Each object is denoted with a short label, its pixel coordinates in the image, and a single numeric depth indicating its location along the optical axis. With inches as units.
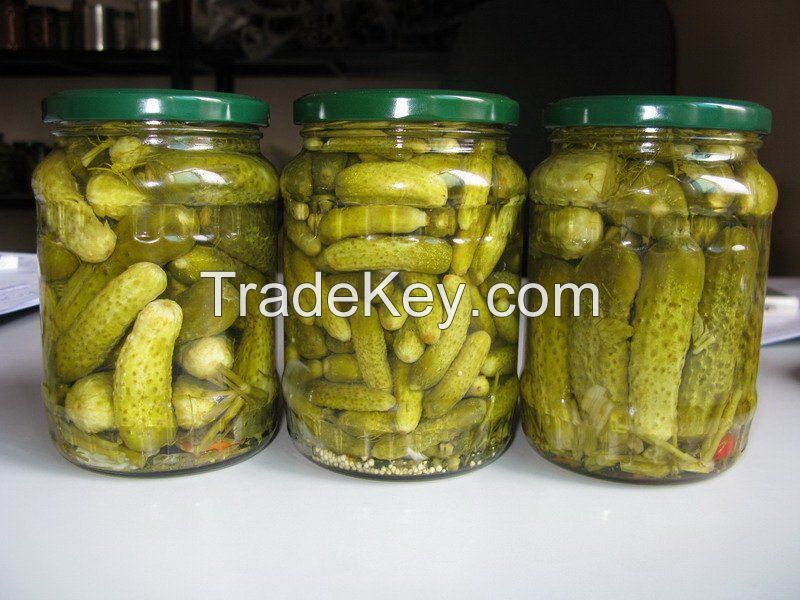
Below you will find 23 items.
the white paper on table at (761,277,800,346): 41.6
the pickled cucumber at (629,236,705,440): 22.8
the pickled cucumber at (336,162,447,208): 22.9
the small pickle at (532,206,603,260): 23.4
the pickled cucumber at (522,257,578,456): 24.9
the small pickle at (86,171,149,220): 22.9
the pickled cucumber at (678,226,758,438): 23.3
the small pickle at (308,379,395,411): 24.0
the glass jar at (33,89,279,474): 23.1
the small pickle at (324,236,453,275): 23.1
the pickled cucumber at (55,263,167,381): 23.1
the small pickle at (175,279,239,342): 23.9
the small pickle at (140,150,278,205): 23.1
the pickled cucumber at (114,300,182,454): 23.3
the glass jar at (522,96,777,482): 22.7
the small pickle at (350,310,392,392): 23.8
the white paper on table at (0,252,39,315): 43.8
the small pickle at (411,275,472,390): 23.8
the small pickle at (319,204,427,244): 23.1
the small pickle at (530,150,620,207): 23.1
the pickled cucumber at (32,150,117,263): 23.2
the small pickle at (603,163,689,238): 22.6
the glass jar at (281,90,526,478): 23.0
